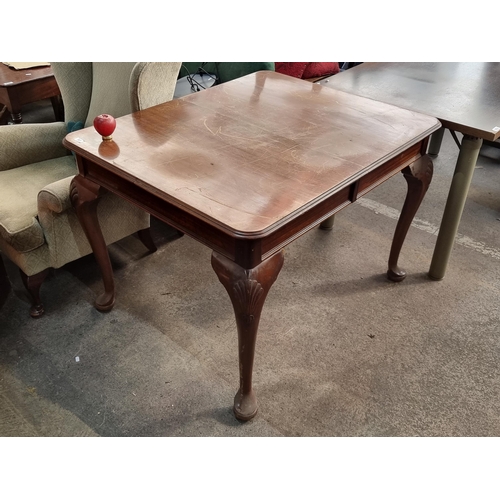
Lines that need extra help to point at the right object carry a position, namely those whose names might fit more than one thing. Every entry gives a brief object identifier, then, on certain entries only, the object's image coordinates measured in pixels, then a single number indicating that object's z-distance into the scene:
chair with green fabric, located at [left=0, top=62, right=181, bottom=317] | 1.98
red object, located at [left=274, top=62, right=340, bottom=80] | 2.99
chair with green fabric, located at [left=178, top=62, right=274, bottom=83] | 2.76
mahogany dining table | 1.41
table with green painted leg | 2.02
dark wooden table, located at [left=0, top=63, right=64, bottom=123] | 2.97
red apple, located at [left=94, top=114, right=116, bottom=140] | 1.65
